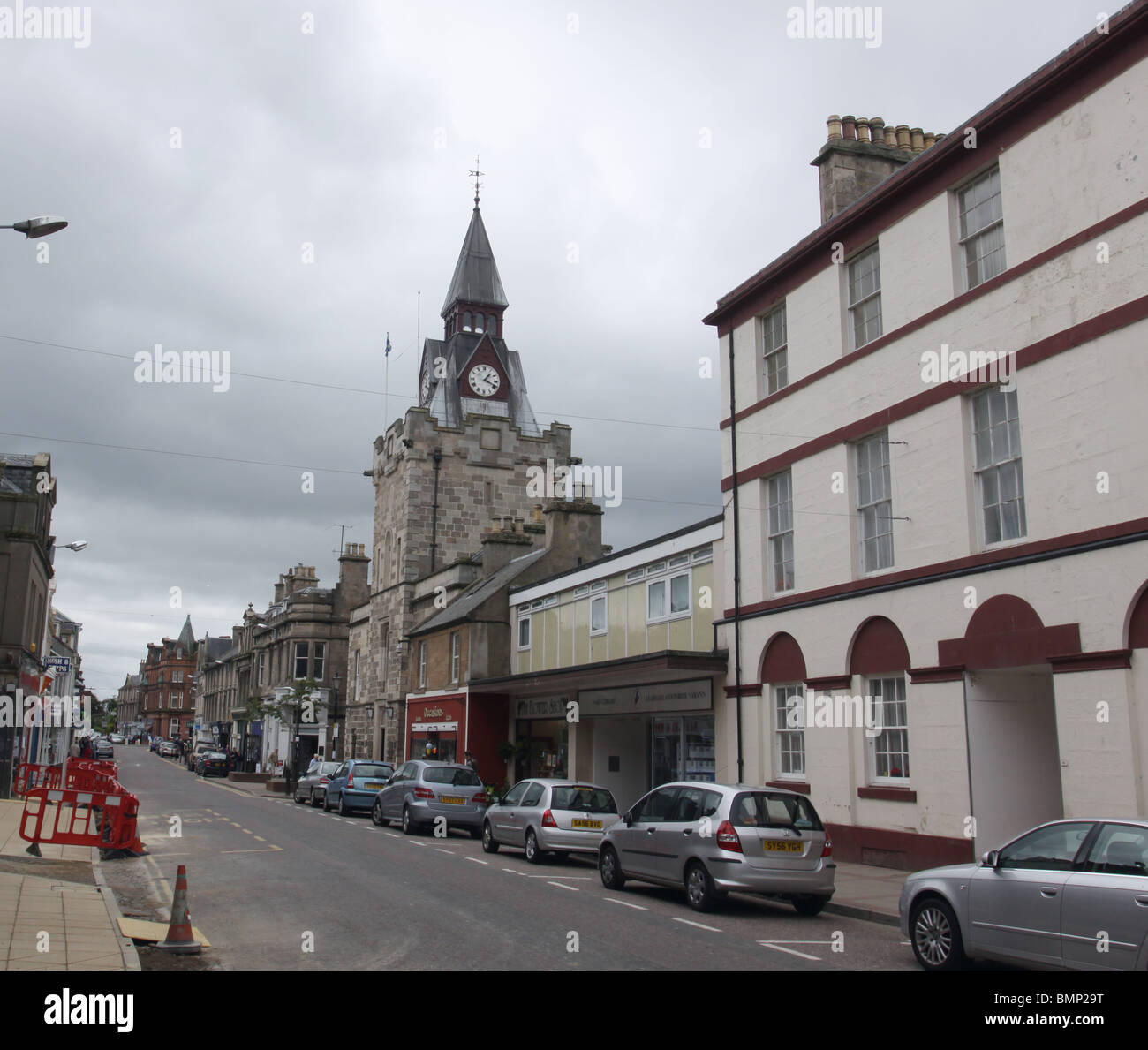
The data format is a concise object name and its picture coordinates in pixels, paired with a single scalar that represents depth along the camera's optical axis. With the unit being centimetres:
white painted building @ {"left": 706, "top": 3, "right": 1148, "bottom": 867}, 1298
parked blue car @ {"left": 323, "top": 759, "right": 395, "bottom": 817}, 2884
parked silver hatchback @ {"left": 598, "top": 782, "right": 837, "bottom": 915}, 1216
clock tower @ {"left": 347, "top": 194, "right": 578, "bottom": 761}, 4434
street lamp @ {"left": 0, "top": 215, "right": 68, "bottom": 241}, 1234
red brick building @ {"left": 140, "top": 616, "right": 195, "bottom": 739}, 13400
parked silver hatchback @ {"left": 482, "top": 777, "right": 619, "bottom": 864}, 1766
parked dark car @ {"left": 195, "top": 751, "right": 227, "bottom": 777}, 5584
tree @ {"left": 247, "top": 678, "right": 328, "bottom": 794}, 5041
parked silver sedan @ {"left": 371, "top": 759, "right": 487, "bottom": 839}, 2298
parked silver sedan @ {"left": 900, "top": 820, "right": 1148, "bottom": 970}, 760
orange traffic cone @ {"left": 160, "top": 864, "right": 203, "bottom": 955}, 938
